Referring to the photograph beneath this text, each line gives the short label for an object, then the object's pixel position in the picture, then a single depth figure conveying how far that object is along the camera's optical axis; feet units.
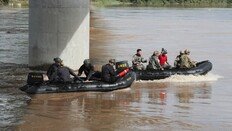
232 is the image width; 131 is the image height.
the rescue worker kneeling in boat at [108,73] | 61.31
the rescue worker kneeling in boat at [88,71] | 63.26
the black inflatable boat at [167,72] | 70.69
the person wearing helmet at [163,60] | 74.02
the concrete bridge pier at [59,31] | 74.69
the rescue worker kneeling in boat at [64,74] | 59.11
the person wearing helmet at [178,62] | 73.72
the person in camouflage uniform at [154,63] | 72.02
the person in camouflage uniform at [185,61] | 73.02
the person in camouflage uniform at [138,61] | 72.28
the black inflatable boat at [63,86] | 58.59
